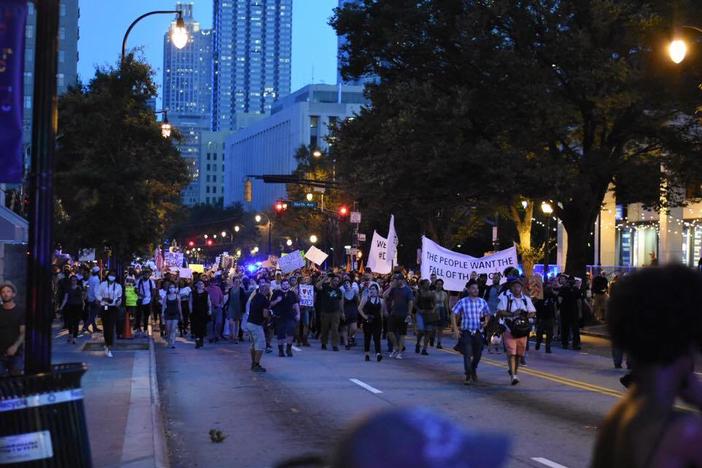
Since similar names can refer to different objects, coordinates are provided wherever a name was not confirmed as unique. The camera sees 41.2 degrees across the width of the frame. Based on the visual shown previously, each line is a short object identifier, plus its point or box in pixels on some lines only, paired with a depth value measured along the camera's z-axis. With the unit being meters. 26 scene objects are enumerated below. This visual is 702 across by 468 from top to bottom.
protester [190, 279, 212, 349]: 24.17
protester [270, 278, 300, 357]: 20.42
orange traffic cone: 24.73
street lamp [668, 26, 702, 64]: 17.86
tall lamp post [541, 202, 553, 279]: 33.29
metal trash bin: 5.57
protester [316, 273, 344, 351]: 23.17
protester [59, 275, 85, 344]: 23.19
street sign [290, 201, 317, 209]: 47.75
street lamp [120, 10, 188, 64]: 23.59
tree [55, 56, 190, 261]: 23.11
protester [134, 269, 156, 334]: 26.91
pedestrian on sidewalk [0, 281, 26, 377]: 10.71
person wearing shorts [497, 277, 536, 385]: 15.26
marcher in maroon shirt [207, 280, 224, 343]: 26.33
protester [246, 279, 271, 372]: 17.67
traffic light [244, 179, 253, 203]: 47.31
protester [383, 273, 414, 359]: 20.69
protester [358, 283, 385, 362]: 20.86
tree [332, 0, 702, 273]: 25.94
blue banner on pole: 6.58
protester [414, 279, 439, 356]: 21.91
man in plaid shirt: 15.60
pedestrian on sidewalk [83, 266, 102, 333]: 25.50
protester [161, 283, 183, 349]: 22.92
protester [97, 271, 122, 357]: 20.19
